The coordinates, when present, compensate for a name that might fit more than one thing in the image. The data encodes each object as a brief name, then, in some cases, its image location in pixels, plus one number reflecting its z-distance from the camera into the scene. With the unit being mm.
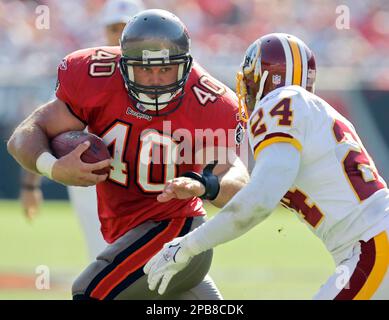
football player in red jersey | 7328
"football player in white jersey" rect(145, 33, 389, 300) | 5812
